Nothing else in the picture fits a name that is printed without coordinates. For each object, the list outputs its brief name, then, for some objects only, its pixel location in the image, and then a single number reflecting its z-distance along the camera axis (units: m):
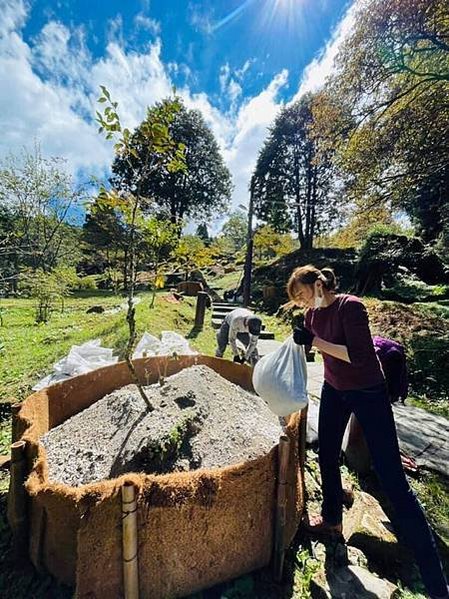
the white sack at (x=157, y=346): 3.69
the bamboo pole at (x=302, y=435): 1.87
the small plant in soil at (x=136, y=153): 1.75
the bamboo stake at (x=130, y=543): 1.09
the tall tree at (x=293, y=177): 18.05
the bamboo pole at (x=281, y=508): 1.40
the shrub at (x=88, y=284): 16.70
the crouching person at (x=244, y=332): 3.56
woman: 1.35
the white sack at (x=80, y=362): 3.32
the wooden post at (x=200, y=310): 7.46
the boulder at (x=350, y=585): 1.37
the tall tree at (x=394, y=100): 5.05
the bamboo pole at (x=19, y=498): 1.42
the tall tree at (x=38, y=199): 13.65
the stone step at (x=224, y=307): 9.49
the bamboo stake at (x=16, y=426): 1.72
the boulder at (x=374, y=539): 1.63
